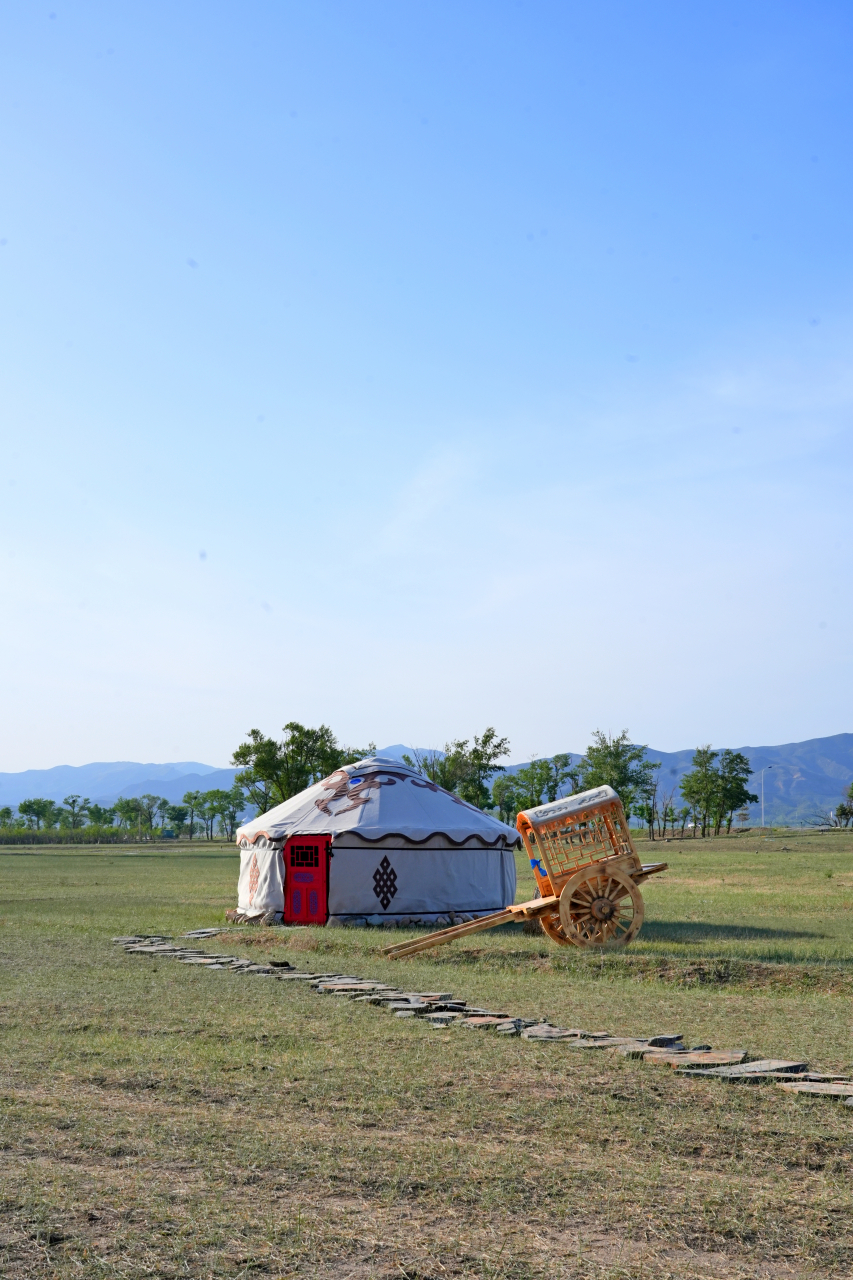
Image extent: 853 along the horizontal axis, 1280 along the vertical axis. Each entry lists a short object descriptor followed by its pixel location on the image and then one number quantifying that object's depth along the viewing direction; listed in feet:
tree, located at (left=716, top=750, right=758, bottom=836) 245.24
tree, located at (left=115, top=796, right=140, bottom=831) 362.78
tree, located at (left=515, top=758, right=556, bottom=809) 243.19
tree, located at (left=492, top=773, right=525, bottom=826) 271.28
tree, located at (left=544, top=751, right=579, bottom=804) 246.06
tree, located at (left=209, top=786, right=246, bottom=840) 360.69
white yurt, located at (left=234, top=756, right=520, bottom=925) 62.69
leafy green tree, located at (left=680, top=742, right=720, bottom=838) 247.09
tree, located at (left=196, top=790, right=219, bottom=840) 362.64
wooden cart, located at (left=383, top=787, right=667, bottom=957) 46.57
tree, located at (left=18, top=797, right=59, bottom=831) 357.00
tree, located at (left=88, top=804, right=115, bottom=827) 390.21
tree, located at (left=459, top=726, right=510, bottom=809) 213.46
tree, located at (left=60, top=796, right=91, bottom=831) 370.08
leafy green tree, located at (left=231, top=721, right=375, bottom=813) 180.65
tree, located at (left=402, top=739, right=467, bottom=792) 208.03
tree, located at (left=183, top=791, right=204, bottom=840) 381.40
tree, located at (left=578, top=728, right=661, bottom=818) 229.25
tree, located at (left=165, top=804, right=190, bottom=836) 387.96
